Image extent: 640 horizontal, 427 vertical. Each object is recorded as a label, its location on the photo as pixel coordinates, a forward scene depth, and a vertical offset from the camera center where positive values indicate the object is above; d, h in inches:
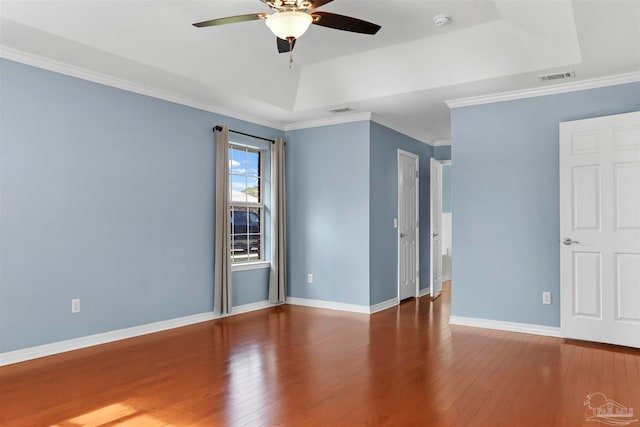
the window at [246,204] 232.1 +9.2
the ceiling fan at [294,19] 102.7 +48.2
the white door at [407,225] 259.8 -1.9
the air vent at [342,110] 218.0 +54.8
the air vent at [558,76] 165.9 +54.4
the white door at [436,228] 287.6 -4.1
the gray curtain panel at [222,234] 210.5 -5.7
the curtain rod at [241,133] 212.5 +44.5
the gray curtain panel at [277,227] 241.4 -2.8
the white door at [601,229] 161.8 -2.7
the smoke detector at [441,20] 153.9 +69.7
